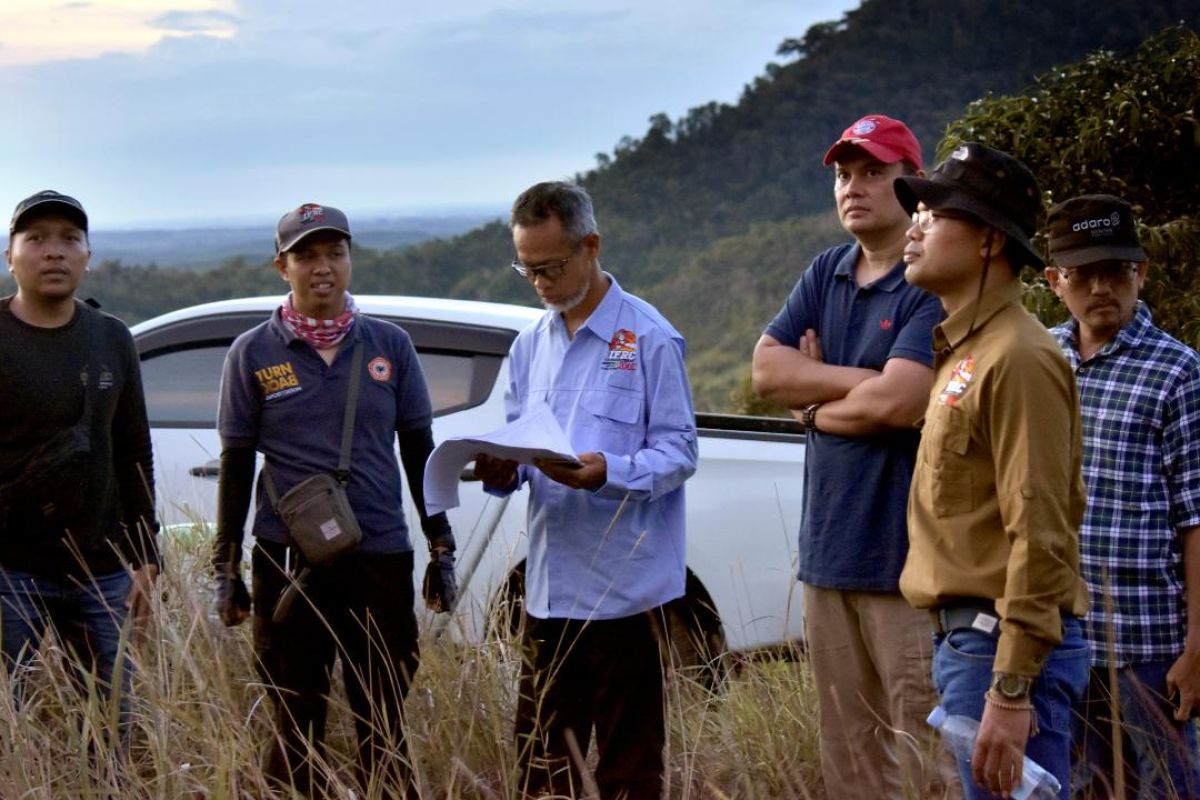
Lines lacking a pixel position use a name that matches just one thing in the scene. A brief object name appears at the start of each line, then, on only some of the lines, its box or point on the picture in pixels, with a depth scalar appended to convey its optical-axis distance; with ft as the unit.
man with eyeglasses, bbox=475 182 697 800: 12.93
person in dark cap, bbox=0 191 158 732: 14.33
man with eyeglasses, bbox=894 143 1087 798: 9.01
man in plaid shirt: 11.94
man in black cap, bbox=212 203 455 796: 14.52
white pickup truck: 19.16
